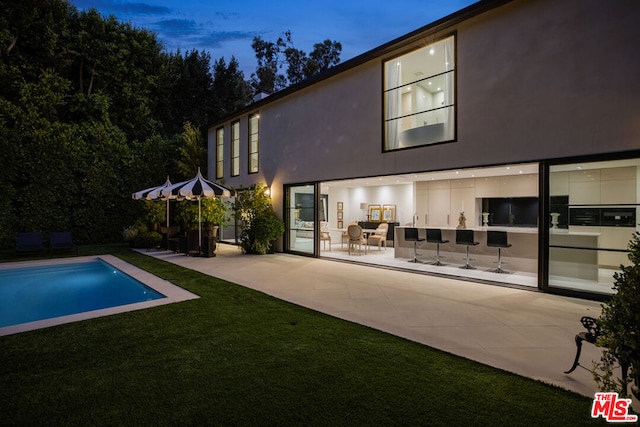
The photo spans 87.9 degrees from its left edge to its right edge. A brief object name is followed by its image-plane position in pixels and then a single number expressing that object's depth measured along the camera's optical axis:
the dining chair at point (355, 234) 11.00
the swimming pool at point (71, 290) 5.17
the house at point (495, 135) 5.23
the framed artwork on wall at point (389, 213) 14.54
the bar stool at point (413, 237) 9.26
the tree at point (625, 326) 2.13
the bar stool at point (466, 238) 8.23
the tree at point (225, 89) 21.95
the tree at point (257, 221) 10.73
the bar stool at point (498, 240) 7.66
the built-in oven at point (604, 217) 5.29
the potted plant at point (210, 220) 10.38
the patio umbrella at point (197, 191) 9.55
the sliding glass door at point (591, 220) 5.28
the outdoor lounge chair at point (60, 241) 10.60
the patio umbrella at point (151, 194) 10.92
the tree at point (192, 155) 15.84
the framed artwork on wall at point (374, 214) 14.95
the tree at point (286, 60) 26.89
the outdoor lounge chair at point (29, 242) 9.95
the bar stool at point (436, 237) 8.70
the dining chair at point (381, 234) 12.31
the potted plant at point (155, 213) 12.69
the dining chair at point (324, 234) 11.97
